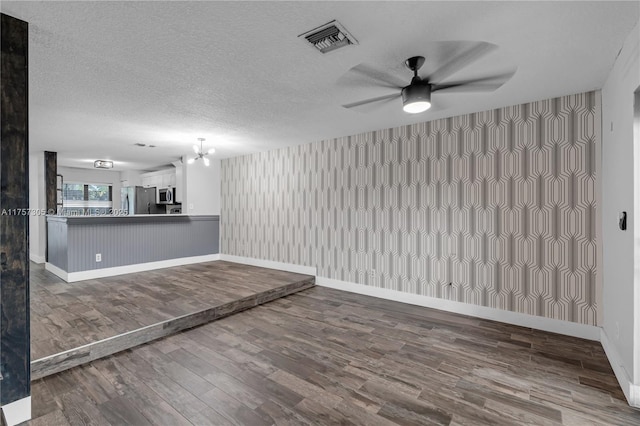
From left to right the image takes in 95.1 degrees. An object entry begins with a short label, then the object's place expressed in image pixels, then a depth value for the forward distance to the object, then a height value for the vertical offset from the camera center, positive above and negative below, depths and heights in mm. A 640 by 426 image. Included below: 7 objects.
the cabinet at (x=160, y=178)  7473 +895
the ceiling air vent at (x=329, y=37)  1938 +1216
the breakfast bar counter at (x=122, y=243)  4738 -589
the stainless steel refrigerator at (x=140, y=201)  7851 +297
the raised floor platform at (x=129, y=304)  2550 -1132
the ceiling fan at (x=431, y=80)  2371 +1222
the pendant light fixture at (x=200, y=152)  4863 +1020
